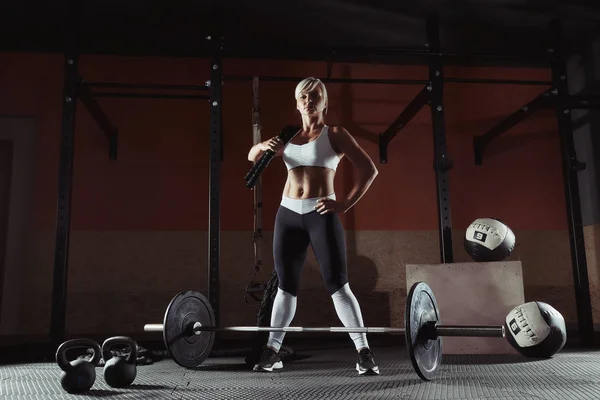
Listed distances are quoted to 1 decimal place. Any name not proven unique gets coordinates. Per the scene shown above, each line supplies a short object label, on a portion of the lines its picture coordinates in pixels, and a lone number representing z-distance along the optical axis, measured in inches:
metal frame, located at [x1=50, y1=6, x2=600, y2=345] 124.4
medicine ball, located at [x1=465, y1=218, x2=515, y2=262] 124.7
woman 94.3
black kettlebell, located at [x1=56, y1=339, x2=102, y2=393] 77.2
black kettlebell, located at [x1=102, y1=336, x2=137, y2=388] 82.0
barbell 77.7
